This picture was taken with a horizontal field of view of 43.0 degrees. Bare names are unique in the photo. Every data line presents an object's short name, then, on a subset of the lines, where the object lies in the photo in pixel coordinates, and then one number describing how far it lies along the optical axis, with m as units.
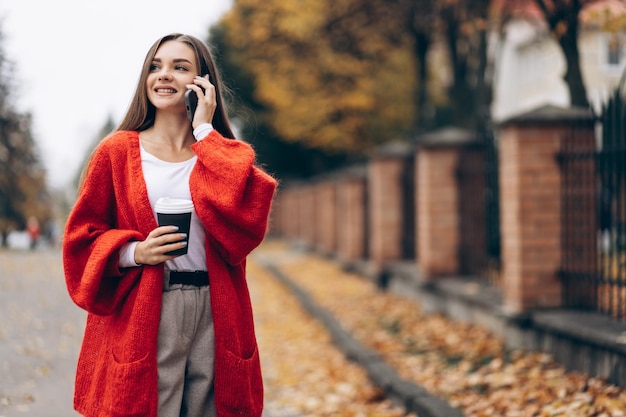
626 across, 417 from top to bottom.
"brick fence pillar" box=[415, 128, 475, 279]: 10.16
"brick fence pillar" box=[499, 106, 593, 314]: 6.84
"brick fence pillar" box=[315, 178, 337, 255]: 19.70
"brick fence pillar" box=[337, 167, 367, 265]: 16.50
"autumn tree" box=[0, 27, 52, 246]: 12.84
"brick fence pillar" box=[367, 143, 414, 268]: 13.36
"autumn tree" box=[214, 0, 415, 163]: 17.59
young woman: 2.68
